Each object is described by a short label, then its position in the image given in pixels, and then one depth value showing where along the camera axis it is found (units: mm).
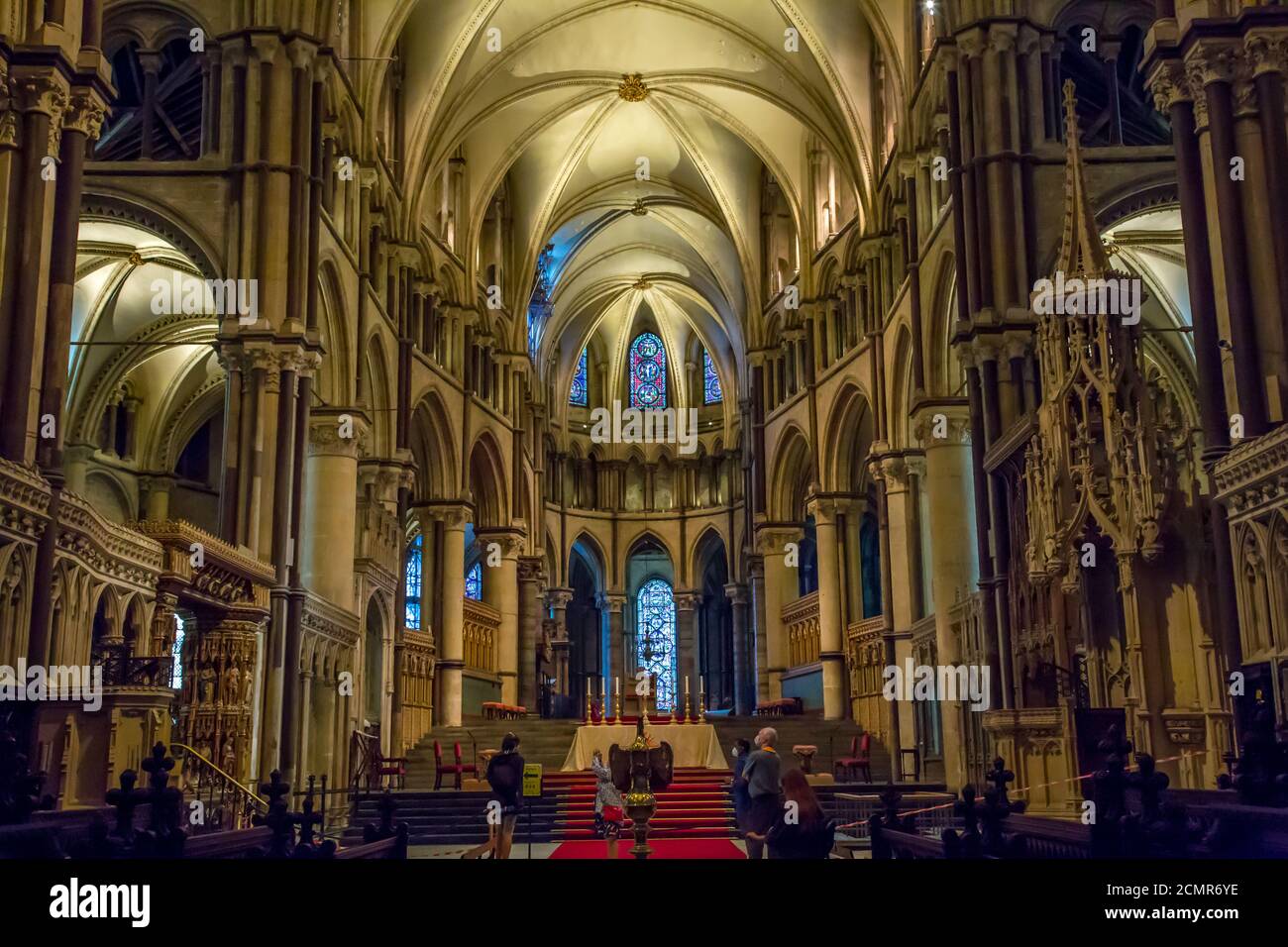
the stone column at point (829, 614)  32062
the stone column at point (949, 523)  22797
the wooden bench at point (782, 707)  34469
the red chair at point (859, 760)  25141
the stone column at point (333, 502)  23453
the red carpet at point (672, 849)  15844
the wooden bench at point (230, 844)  8571
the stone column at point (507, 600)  37562
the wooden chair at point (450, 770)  22375
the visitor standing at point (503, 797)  12906
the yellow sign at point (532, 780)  13570
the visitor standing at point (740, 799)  12124
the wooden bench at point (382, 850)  9680
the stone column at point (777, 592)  37562
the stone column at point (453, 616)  32125
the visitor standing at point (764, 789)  11383
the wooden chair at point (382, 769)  22516
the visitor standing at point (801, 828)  9642
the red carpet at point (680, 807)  19625
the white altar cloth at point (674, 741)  21906
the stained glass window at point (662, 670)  49531
